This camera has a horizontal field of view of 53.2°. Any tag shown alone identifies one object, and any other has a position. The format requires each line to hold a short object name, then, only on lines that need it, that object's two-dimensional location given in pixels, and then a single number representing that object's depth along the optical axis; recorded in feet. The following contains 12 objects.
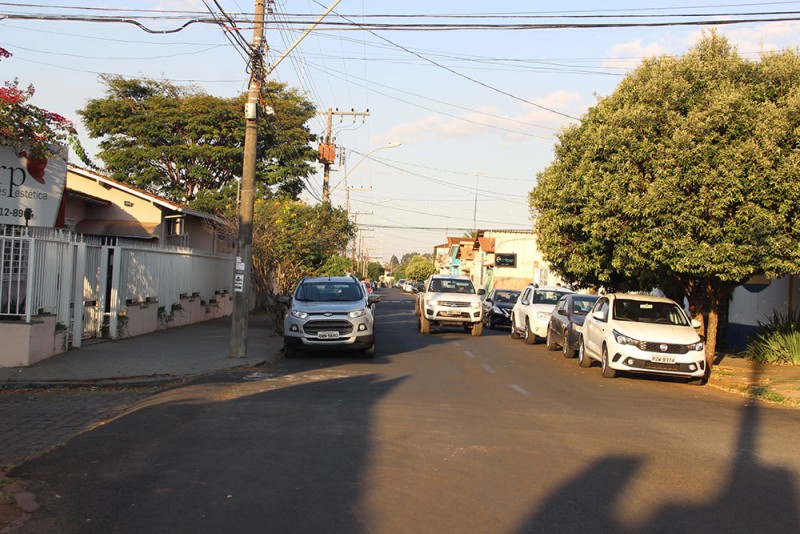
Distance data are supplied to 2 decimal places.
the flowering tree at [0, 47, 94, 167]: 40.81
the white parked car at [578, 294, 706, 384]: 47.57
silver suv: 55.88
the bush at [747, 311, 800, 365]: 58.90
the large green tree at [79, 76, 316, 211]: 127.03
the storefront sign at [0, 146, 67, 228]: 42.32
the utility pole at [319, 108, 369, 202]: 119.46
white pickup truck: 83.15
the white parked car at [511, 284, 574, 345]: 77.10
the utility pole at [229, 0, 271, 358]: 51.67
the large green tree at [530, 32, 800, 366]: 47.26
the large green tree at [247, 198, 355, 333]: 82.53
